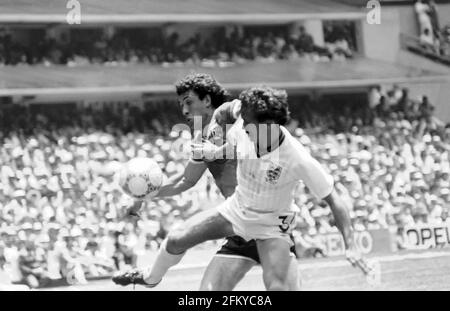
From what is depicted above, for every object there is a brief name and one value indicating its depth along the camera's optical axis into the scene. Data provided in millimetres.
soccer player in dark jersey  13820
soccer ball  13953
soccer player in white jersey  12367
